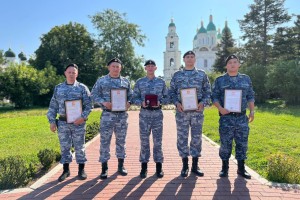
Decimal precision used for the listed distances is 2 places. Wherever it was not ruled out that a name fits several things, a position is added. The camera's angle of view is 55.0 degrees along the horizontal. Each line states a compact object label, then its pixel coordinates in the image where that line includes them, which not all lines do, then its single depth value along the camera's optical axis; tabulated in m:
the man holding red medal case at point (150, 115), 5.38
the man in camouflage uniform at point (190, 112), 5.35
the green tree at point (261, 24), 36.00
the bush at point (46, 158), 6.04
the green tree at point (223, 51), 49.03
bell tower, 67.06
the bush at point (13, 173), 4.90
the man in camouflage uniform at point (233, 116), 5.27
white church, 67.35
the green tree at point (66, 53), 37.41
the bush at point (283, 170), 5.04
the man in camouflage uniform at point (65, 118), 5.23
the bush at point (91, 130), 9.75
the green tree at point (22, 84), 29.05
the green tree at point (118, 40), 40.53
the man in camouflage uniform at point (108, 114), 5.38
